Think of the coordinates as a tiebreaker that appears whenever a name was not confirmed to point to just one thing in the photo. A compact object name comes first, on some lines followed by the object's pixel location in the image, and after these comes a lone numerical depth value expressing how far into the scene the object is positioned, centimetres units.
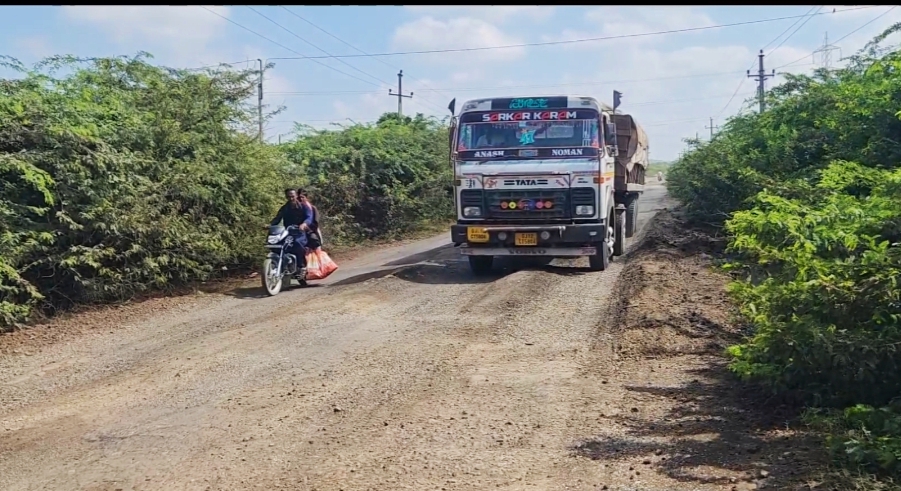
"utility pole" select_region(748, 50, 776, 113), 6067
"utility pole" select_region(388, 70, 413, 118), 6431
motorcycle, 1143
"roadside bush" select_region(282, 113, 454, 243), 1961
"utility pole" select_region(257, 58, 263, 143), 1359
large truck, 1210
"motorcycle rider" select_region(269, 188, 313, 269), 1204
